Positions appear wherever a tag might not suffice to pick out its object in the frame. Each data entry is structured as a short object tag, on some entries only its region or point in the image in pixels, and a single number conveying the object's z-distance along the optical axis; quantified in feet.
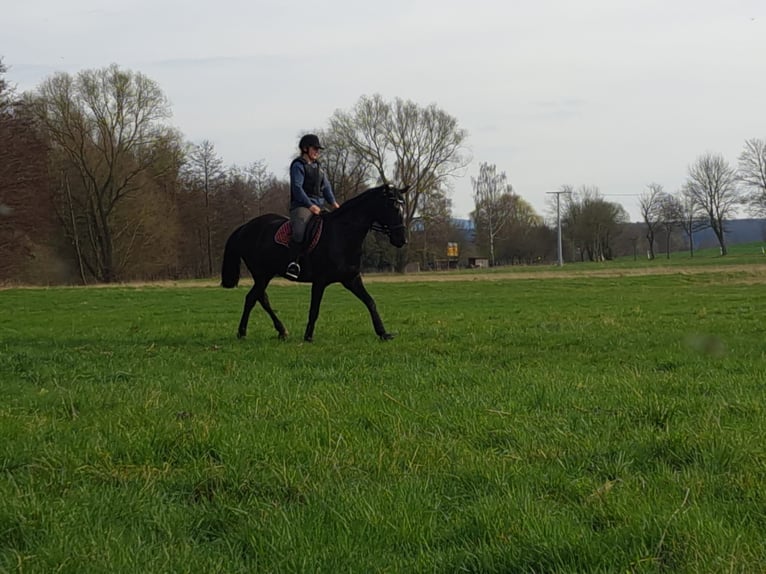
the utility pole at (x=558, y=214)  280.33
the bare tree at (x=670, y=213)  330.75
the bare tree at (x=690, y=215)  328.08
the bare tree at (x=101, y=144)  177.17
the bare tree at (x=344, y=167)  226.99
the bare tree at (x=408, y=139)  229.86
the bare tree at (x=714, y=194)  312.71
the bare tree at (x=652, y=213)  348.38
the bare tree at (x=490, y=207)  360.28
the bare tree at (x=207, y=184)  232.53
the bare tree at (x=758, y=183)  262.47
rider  36.55
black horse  35.65
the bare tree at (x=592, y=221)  335.47
